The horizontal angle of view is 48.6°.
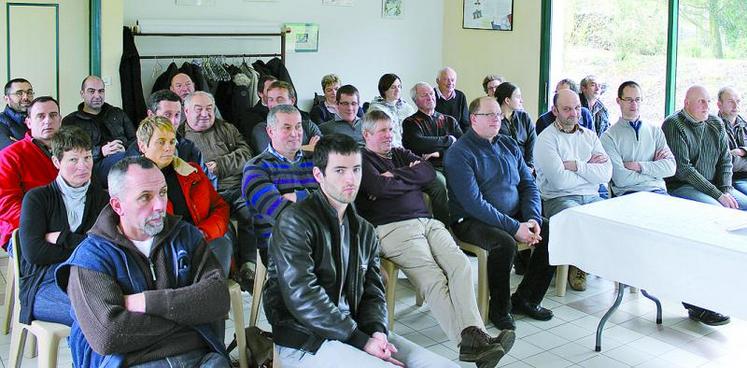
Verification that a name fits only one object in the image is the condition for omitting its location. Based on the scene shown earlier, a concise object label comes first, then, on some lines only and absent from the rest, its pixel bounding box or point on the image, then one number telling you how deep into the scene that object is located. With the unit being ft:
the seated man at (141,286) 7.81
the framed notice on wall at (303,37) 23.67
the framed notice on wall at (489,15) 24.94
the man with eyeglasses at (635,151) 16.34
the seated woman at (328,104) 20.65
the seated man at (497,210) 13.64
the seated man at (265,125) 15.75
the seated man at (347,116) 18.04
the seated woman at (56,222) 9.98
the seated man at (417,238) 11.71
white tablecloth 10.53
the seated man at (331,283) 8.87
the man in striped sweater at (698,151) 17.07
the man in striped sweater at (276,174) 12.39
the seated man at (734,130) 18.02
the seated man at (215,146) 14.88
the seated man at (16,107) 15.91
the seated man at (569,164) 15.26
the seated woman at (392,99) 20.12
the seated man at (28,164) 11.55
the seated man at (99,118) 16.96
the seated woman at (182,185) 11.88
